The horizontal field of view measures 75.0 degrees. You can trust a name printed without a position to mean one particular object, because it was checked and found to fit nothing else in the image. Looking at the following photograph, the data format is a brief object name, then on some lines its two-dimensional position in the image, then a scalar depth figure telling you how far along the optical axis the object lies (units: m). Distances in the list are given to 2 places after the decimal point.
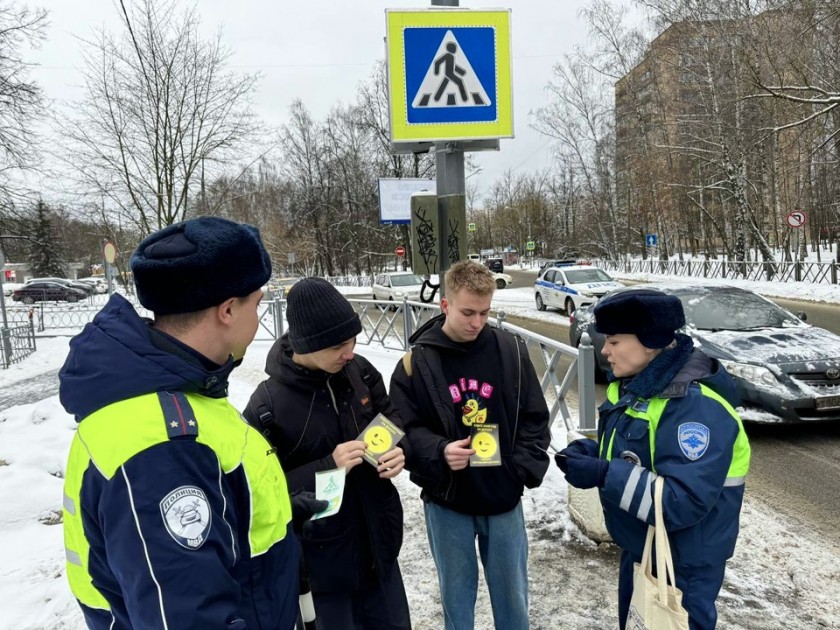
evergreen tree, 55.50
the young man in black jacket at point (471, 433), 2.50
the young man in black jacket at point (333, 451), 2.13
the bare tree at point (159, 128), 15.17
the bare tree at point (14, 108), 12.97
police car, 17.11
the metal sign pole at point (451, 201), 3.94
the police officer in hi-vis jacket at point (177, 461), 1.00
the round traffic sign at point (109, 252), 12.59
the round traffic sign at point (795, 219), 21.00
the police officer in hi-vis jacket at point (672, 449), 1.80
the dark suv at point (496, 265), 45.74
